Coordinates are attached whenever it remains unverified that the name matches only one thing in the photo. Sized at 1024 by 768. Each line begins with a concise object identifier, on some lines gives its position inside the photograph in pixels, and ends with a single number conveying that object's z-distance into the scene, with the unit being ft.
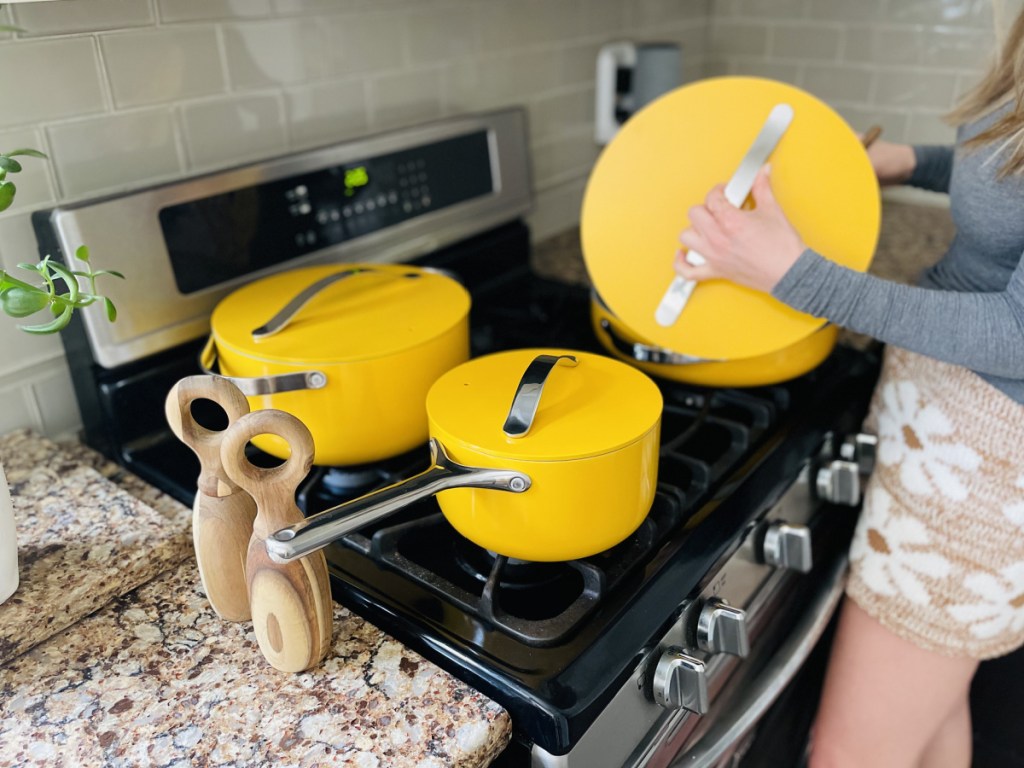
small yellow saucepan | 2.06
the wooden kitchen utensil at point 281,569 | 1.88
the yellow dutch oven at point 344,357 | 2.47
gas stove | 2.11
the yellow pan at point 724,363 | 3.07
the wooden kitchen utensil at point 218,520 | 2.03
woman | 2.63
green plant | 1.89
